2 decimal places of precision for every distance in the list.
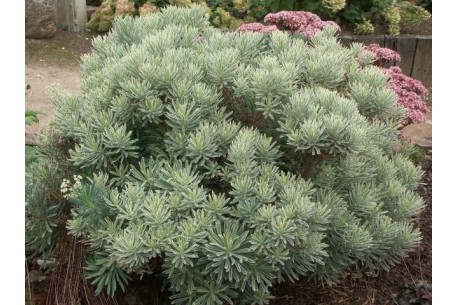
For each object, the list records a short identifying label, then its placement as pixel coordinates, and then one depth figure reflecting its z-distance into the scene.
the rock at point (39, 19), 6.41
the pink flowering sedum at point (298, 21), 4.09
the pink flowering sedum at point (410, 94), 3.88
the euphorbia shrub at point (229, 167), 2.33
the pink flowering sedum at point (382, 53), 4.02
